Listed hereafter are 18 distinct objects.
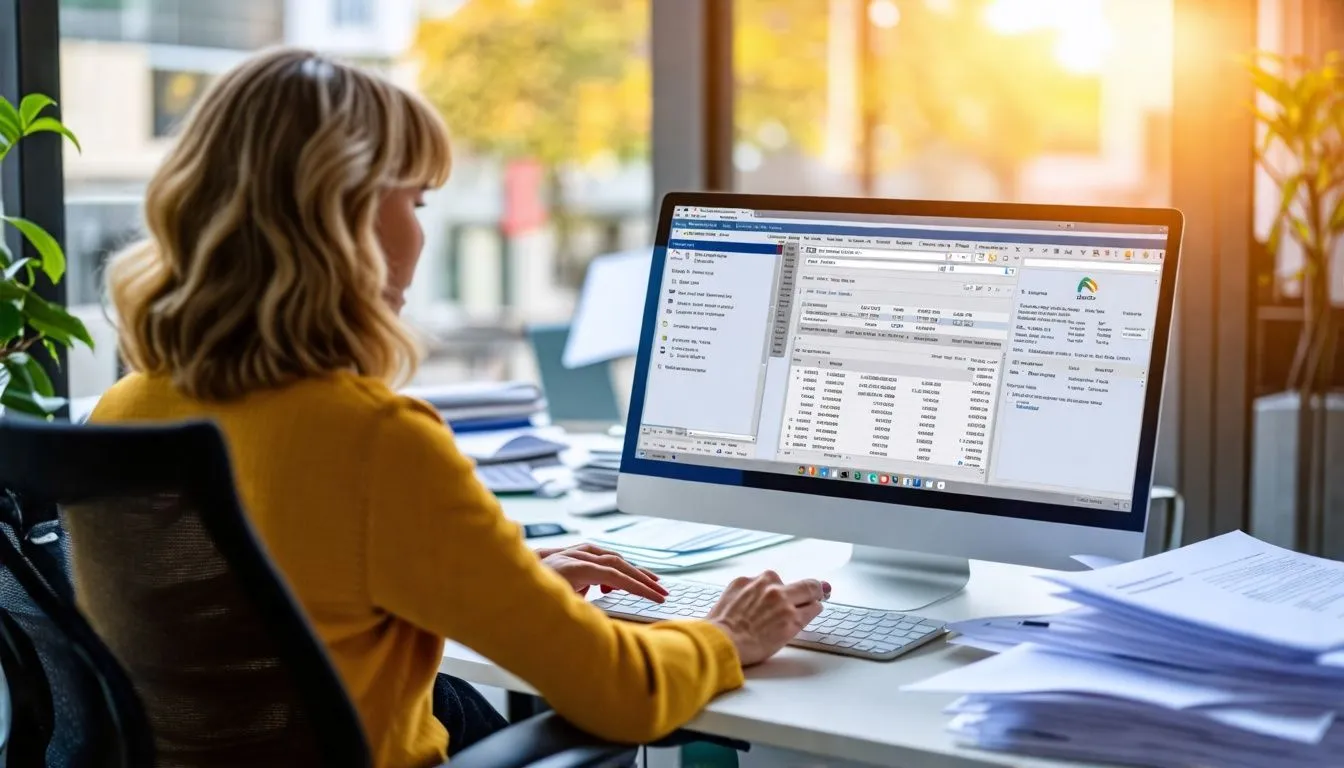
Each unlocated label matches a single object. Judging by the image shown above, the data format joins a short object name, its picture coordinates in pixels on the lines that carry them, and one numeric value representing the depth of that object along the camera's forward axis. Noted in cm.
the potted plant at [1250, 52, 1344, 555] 252
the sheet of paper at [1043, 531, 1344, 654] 108
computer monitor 138
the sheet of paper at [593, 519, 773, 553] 167
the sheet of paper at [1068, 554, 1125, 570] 135
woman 106
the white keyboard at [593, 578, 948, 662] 130
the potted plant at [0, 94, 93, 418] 173
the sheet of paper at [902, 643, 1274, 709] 105
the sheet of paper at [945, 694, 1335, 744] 100
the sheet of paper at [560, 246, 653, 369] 271
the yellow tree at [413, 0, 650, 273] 845
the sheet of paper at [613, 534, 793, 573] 159
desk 108
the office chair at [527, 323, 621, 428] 292
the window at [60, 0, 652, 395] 632
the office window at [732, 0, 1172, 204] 374
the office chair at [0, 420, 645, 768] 95
